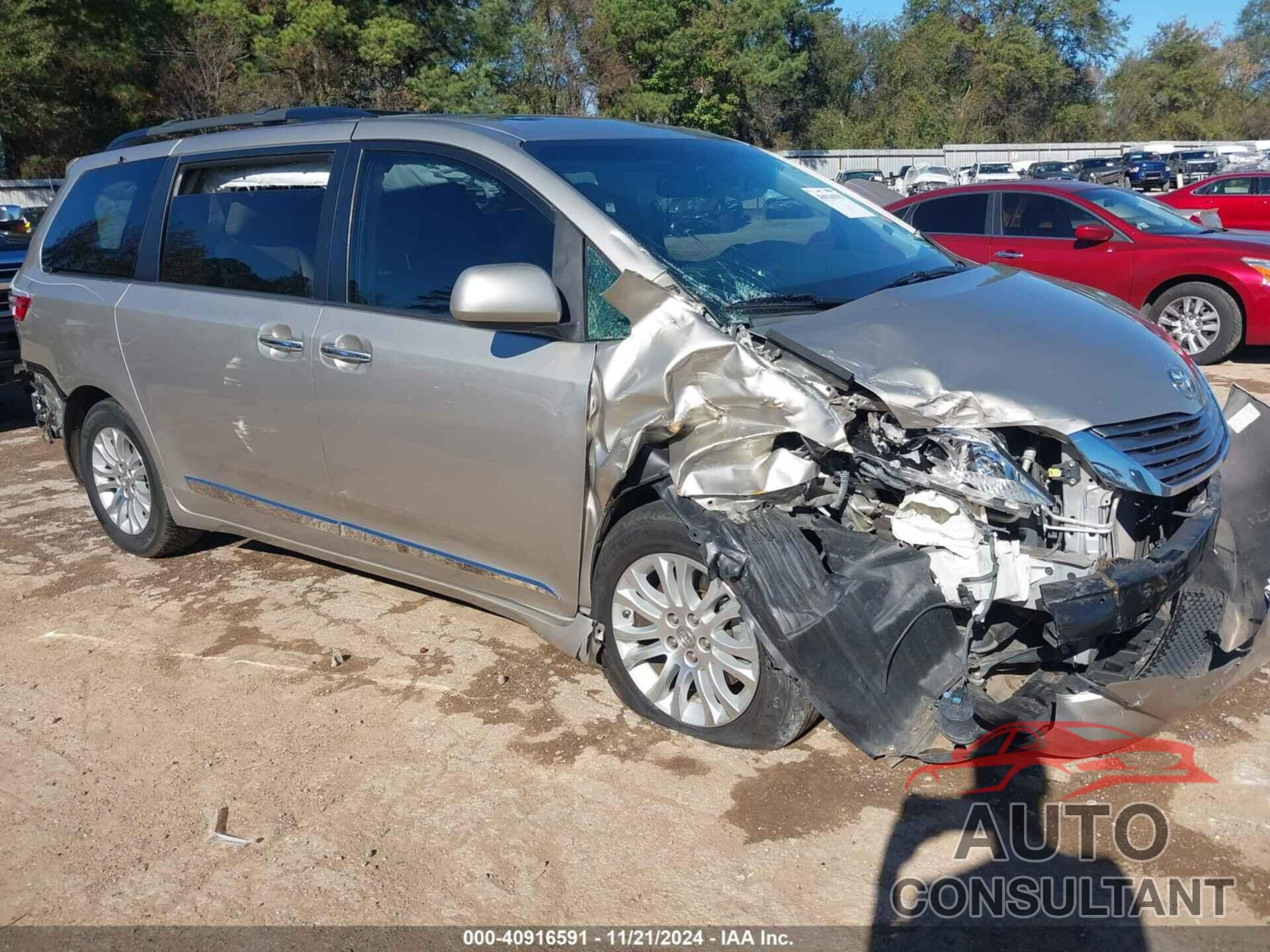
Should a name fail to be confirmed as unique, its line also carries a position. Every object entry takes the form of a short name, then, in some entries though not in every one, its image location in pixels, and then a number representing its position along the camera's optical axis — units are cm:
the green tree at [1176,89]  6556
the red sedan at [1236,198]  1705
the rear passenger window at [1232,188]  1733
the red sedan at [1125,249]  907
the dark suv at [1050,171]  3472
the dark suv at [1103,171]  3388
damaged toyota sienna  300
